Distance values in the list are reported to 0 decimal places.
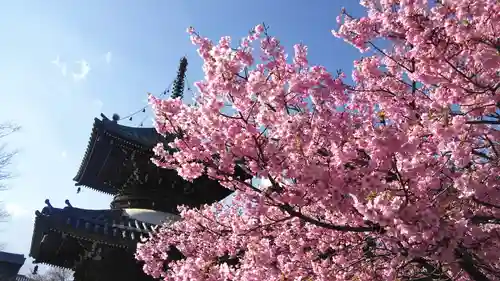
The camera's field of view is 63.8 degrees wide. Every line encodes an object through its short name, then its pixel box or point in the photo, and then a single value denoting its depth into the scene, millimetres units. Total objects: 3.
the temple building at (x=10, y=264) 24828
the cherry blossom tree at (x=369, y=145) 4191
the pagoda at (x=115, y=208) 8367
